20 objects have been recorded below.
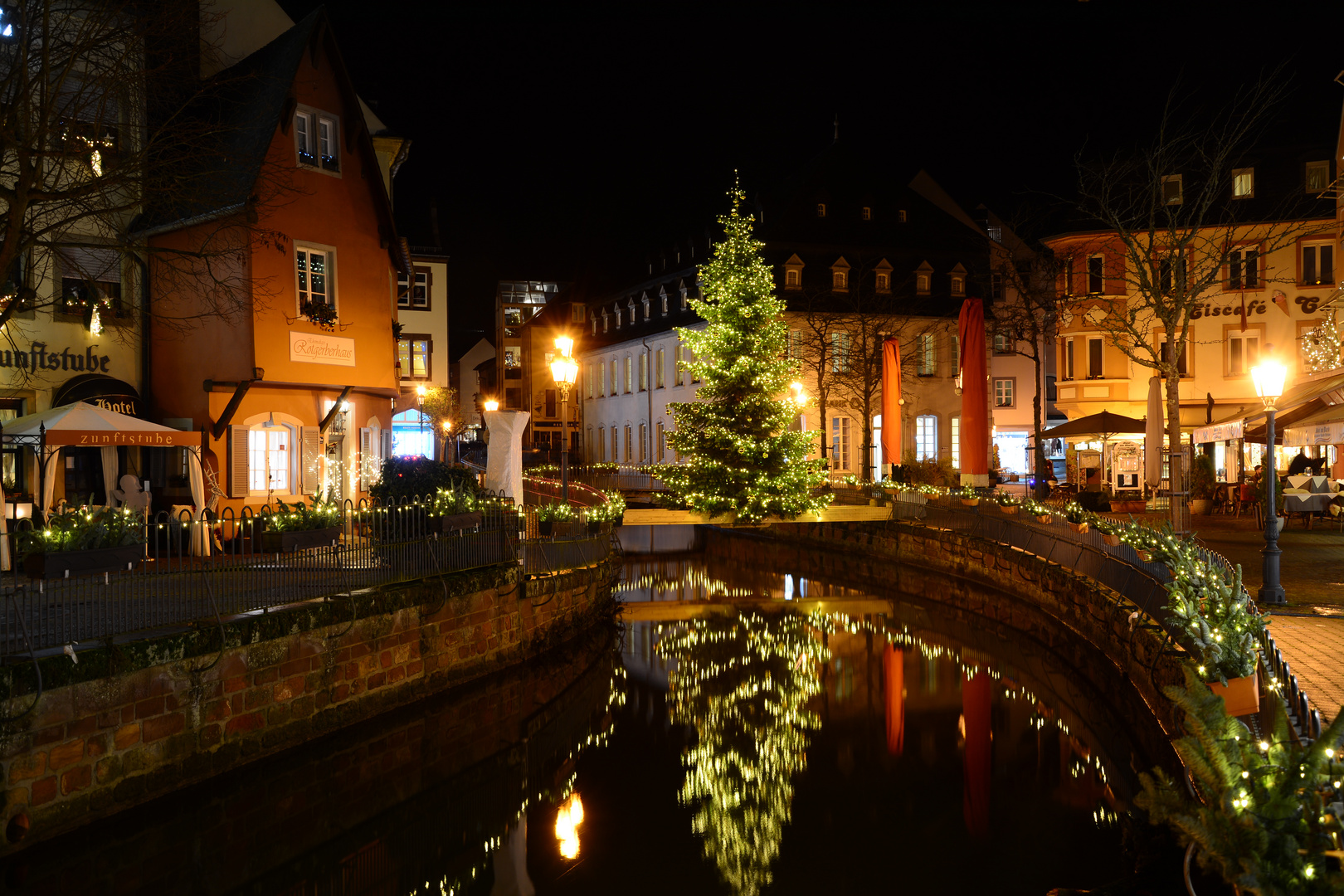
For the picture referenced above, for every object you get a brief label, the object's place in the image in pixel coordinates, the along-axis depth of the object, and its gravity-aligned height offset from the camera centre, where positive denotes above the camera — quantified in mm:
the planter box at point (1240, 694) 8539 -1892
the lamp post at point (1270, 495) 13508 -464
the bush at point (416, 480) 18062 -159
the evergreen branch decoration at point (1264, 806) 5258 -1793
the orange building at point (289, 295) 19859 +3467
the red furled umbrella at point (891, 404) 28109 +1575
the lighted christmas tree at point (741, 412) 27094 +1396
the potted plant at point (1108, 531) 16744 -1136
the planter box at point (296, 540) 15688 -1032
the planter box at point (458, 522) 16000 -800
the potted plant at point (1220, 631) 8617 -1483
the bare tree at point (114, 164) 13312 +4647
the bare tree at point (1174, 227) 22750 +6610
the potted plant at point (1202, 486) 30469 -761
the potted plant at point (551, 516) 19734 -906
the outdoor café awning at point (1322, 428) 17219 +517
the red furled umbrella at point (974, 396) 22078 +1389
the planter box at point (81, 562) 11805 -998
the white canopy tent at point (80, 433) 15719 +622
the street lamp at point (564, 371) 20859 +1912
